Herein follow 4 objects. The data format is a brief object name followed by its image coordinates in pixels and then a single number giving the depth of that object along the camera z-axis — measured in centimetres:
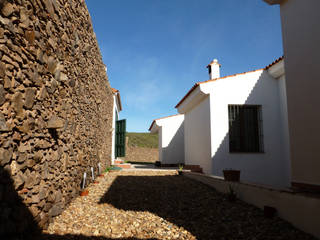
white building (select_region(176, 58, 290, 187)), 706
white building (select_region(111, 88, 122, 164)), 1238
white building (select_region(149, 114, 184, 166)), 1377
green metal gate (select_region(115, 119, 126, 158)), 1302
